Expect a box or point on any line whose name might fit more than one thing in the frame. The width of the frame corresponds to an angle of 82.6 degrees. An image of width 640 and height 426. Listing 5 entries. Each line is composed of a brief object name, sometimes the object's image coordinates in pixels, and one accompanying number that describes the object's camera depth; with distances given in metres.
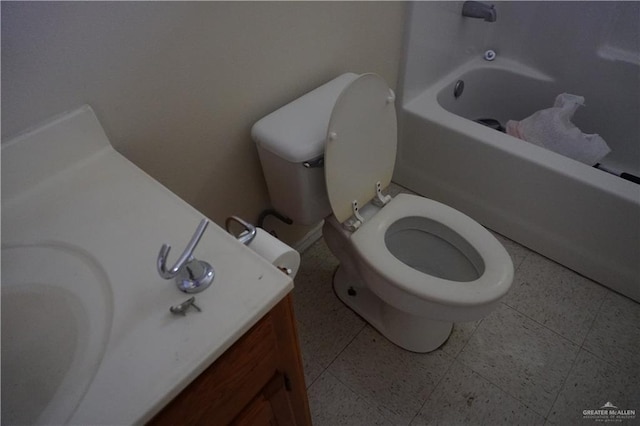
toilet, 0.95
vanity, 0.44
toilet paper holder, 0.59
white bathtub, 1.28
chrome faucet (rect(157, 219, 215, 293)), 0.49
